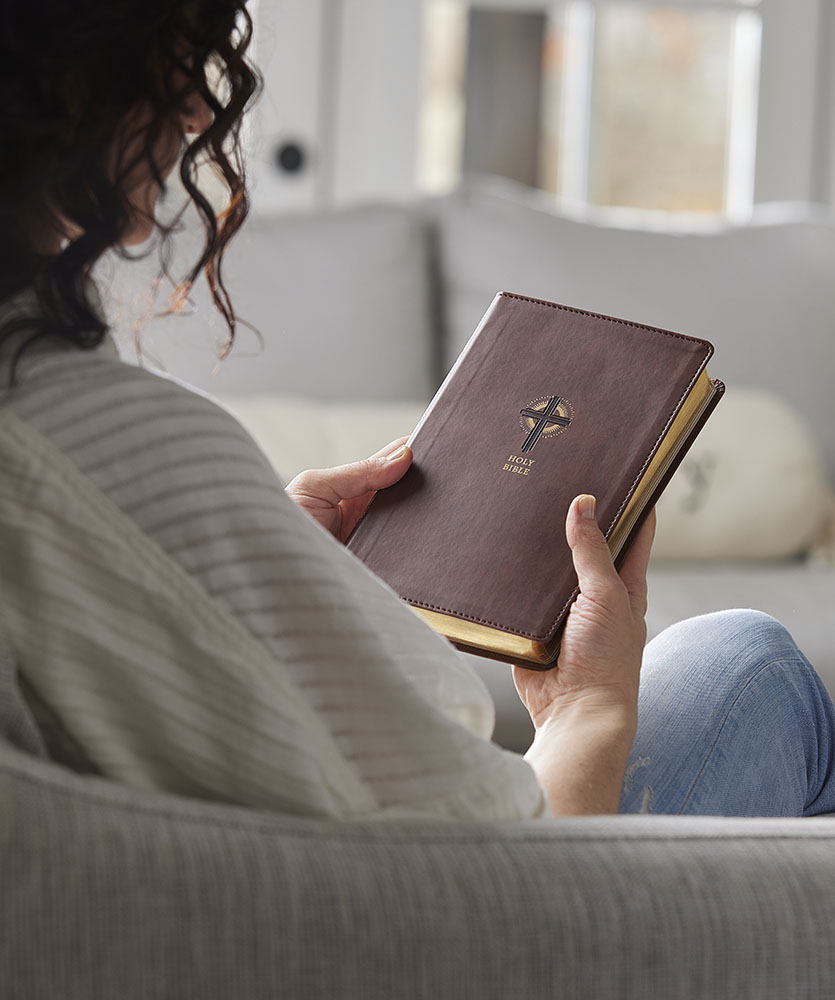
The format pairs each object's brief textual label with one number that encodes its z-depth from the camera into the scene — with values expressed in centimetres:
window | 401
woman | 143
